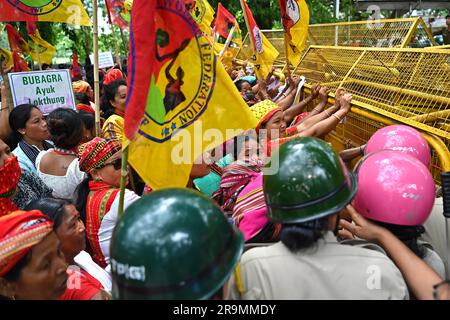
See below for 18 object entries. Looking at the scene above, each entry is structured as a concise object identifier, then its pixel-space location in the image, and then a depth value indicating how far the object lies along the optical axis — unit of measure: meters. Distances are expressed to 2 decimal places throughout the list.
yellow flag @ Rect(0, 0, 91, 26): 4.80
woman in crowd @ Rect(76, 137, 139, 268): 2.51
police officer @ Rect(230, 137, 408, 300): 1.50
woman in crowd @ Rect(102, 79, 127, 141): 4.09
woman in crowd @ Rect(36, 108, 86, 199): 3.35
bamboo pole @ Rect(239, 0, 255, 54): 4.51
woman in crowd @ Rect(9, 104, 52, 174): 3.89
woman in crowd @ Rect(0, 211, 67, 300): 1.58
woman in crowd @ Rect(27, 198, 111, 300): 2.07
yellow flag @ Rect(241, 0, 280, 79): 4.61
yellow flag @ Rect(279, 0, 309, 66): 4.64
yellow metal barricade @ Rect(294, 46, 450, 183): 2.78
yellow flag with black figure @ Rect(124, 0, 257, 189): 2.28
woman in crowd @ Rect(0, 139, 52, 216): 2.49
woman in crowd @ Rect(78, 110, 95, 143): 4.47
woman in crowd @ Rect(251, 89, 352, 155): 3.36
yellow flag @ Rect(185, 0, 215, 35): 6.96
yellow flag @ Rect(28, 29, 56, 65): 8.13
